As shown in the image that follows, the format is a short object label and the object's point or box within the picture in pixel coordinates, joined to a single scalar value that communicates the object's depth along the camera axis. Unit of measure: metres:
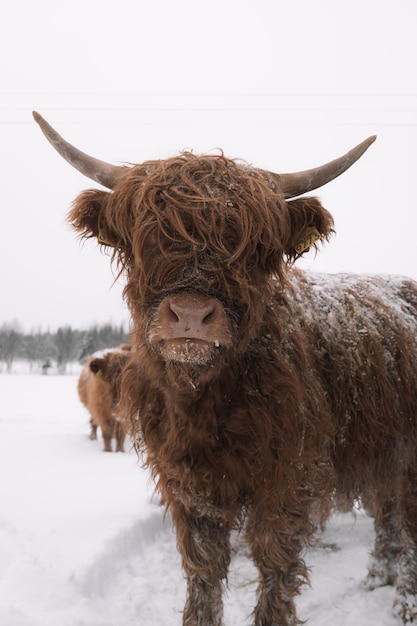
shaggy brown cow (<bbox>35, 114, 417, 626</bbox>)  2.14
